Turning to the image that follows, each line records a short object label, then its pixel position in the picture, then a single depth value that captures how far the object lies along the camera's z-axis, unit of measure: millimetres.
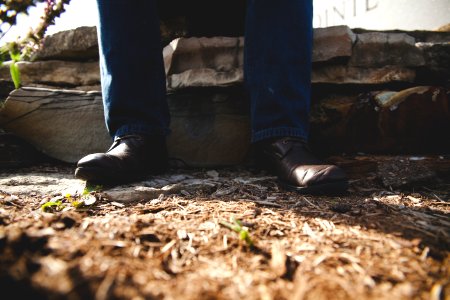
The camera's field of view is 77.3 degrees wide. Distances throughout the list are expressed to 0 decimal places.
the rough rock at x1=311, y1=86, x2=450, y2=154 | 1515
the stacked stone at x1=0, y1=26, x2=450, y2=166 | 1747
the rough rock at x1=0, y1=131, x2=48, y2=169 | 1668
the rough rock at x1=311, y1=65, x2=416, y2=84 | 1764
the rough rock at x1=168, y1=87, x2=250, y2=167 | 1770
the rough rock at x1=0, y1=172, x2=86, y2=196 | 1224
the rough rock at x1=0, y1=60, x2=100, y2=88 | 2092
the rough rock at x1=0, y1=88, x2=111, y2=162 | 1779
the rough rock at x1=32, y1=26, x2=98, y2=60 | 2021
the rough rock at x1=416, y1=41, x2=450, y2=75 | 1791
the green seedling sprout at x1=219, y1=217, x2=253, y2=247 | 667
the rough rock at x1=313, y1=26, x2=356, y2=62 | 1737
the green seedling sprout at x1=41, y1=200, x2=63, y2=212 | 949
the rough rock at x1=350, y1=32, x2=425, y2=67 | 1787
